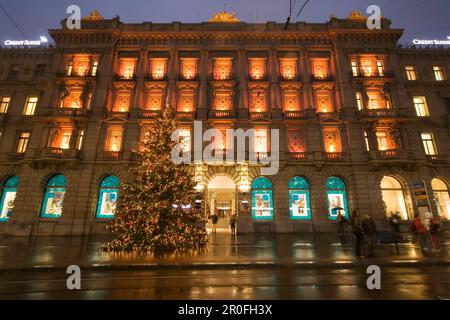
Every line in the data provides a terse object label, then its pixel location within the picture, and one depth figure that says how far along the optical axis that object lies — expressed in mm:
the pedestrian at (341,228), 13961
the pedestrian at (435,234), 10959
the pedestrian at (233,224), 17255
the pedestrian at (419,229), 11020
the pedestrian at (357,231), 10289
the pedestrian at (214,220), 17609
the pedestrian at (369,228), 10227
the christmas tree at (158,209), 11398
